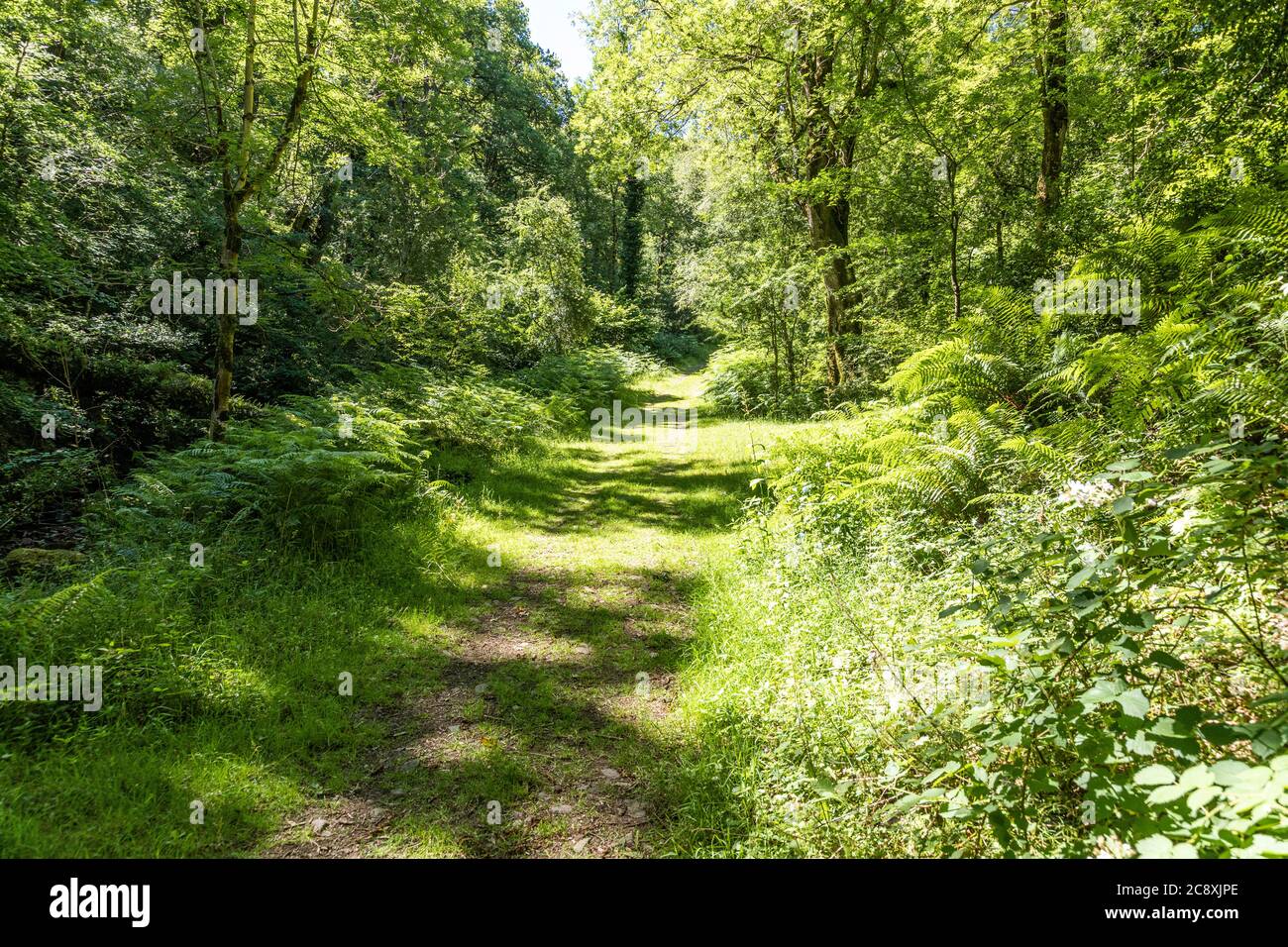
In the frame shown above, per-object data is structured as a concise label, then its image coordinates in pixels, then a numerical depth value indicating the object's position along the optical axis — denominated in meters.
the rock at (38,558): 5.45
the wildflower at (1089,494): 3.32
